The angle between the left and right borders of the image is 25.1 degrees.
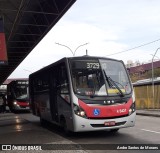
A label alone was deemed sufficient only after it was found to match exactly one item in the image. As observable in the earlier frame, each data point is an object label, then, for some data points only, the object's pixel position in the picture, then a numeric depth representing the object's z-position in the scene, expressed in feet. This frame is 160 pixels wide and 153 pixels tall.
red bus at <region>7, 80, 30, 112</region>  105.09
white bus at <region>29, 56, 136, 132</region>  37.76
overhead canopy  65.21
